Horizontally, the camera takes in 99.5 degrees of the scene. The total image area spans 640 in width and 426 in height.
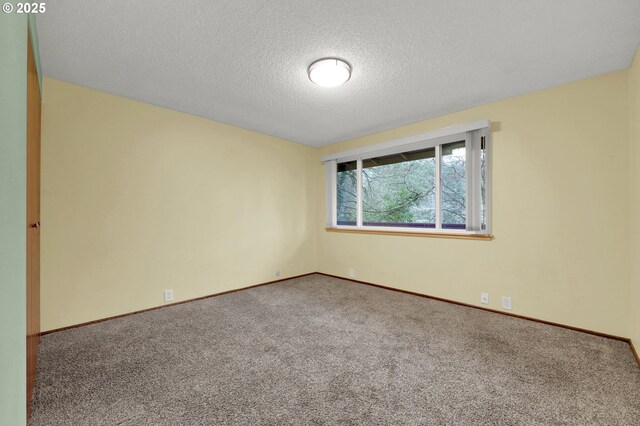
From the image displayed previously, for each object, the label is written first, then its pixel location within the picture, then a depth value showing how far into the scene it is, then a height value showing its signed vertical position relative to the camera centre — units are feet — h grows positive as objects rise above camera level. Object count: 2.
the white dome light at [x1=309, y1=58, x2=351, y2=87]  7.20 +3.90
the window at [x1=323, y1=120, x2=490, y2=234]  10.11 +1.39
